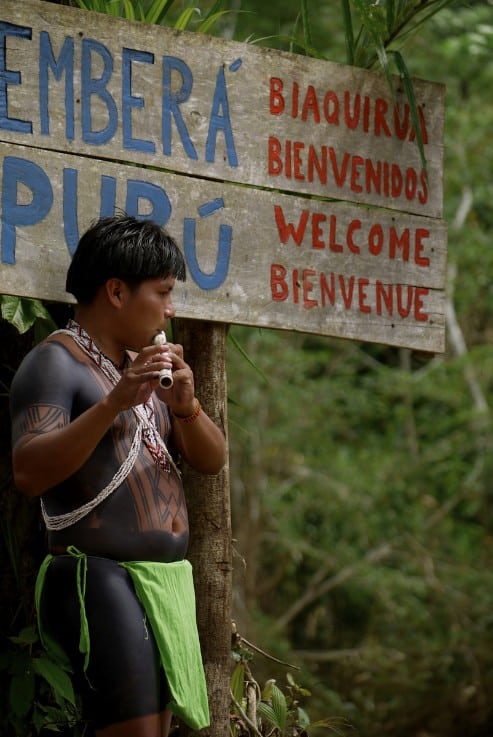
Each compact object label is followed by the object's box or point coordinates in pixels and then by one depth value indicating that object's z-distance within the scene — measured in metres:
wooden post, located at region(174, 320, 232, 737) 6.55
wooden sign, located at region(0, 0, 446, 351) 6.09
